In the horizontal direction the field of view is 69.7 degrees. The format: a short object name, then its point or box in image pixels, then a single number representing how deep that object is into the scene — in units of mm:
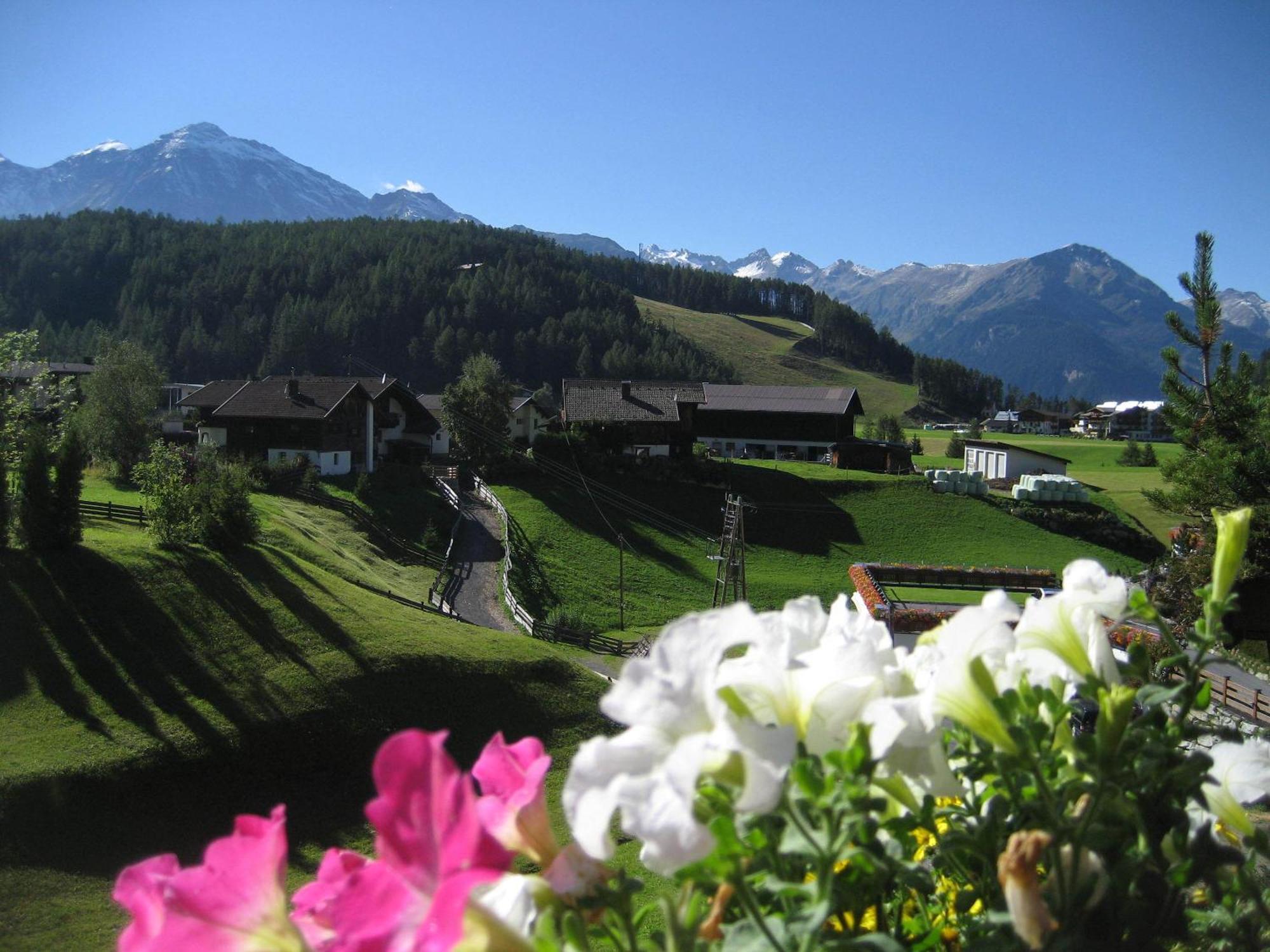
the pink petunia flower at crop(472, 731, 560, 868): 1092
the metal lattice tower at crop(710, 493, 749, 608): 27016
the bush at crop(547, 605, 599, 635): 31141
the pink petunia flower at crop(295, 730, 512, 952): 814
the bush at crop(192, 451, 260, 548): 23484
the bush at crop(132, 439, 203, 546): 22812
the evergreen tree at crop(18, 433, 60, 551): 20078
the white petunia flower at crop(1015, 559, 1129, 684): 1284
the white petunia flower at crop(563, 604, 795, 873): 904
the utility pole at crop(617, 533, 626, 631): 33719
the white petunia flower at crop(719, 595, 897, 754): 1086
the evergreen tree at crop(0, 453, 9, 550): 20248
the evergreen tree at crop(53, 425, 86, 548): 20266
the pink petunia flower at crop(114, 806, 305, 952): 926
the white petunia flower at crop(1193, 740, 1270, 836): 1345
